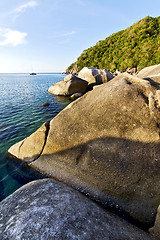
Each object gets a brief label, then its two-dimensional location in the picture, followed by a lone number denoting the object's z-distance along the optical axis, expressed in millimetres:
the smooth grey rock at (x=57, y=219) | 1759
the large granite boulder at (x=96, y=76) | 17953
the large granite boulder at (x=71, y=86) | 16897
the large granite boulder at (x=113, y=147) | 2701
